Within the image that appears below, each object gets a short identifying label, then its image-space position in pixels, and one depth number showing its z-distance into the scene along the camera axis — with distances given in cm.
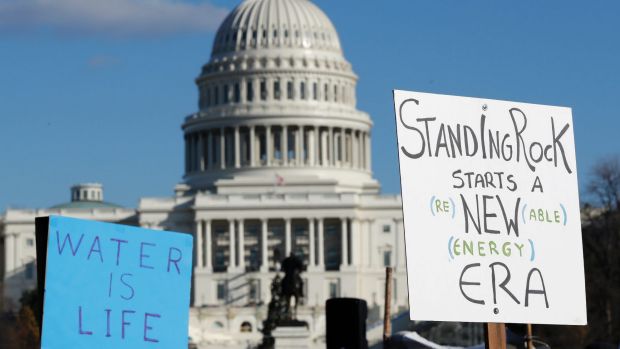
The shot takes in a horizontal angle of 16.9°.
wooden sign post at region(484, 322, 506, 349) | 1287
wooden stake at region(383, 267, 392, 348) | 1584
